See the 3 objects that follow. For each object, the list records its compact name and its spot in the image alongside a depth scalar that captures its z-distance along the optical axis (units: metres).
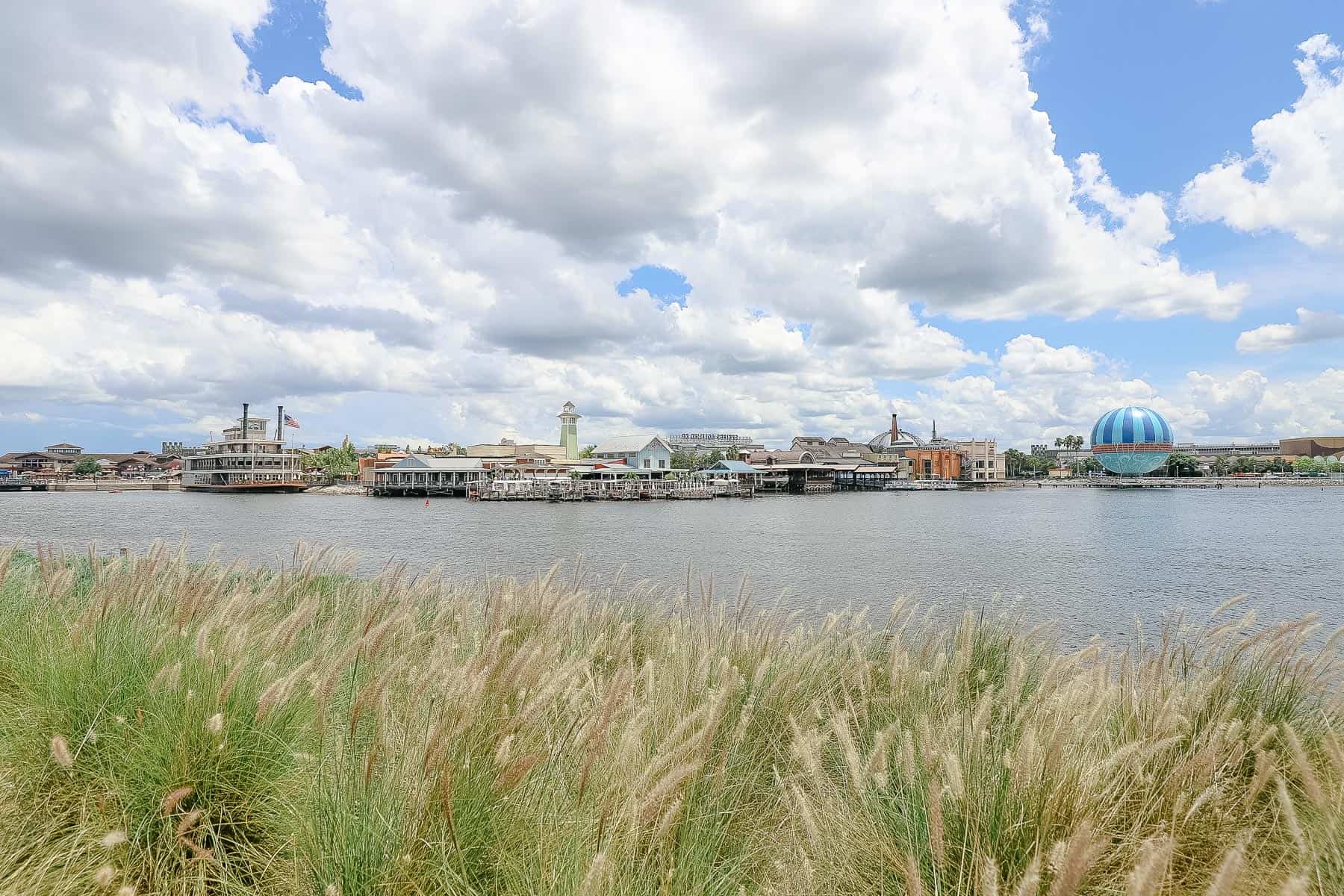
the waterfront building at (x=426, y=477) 99.81
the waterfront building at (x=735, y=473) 106.88
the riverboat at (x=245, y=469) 107.38
